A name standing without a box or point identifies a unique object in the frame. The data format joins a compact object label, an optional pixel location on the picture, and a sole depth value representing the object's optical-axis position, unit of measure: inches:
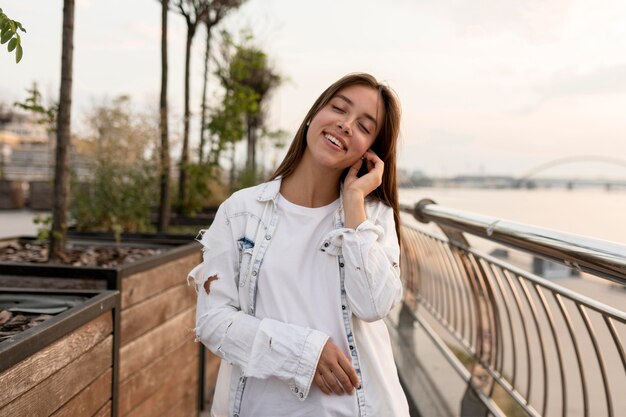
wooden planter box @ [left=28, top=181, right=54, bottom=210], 602.5
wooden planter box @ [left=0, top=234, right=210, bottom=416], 103.3
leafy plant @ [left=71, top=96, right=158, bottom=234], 207.3
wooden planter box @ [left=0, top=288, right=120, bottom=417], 58.0
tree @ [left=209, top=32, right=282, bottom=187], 275.9
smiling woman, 57.6
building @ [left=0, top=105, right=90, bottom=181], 773.0
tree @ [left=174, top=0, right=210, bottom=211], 254.7
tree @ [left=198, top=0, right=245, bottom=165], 291.0
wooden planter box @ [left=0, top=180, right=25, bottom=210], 594.6
